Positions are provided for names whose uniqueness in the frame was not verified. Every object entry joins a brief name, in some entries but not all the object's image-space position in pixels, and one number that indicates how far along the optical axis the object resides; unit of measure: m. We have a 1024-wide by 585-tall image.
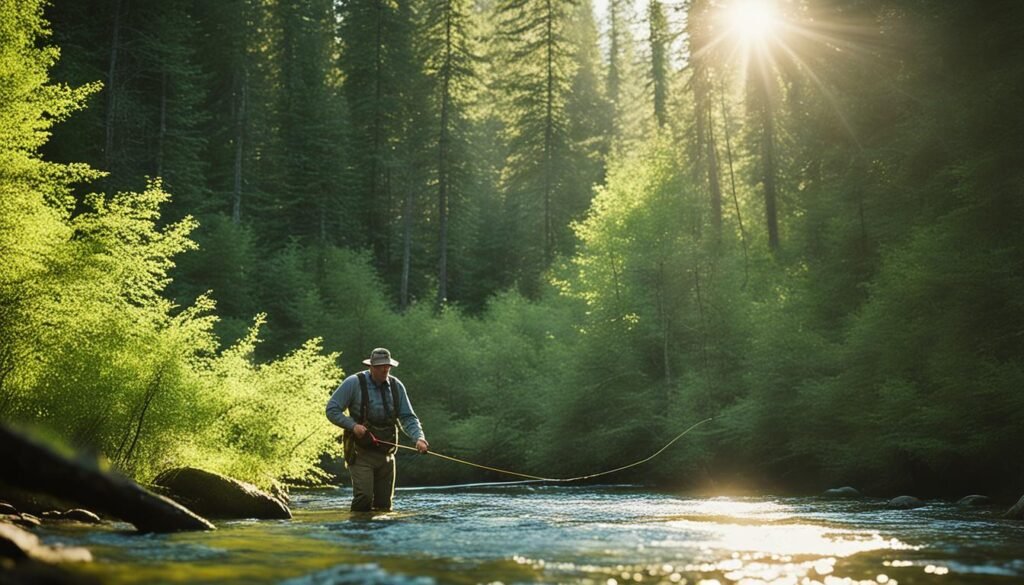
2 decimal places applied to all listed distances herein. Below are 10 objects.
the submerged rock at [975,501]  14.14
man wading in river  10.72
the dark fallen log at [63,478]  5.23
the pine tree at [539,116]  44.12
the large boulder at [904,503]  13.99
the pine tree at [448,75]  42.16
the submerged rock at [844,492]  17.19
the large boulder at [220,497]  11.24
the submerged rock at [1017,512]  11.02
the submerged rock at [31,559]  4.14
